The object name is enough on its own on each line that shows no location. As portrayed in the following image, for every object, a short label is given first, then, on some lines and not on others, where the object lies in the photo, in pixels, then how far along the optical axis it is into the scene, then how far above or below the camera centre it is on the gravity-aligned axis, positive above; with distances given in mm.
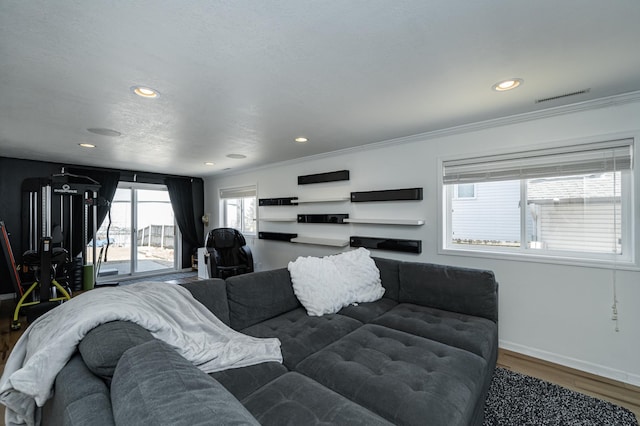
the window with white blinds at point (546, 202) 2227 +90
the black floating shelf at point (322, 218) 3883 -70
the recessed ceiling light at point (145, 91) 1923 +884
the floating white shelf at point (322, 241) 3850 -413
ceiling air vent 2037 +889
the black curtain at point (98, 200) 4914 +267
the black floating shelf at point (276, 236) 4639 -385
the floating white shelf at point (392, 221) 3090 -102
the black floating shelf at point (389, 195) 3109 +218
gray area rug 1711 -1302
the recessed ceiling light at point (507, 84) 1863 +892
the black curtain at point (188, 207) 6152 +170
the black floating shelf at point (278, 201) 4500 +211
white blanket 974 -573
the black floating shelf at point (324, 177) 3816 +531
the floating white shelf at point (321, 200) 3818 +197
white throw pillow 2336 -622
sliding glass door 5605 -405
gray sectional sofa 748 -824
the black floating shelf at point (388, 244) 3133 -378
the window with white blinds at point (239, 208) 5541 +121
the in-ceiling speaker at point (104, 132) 2836 +882
